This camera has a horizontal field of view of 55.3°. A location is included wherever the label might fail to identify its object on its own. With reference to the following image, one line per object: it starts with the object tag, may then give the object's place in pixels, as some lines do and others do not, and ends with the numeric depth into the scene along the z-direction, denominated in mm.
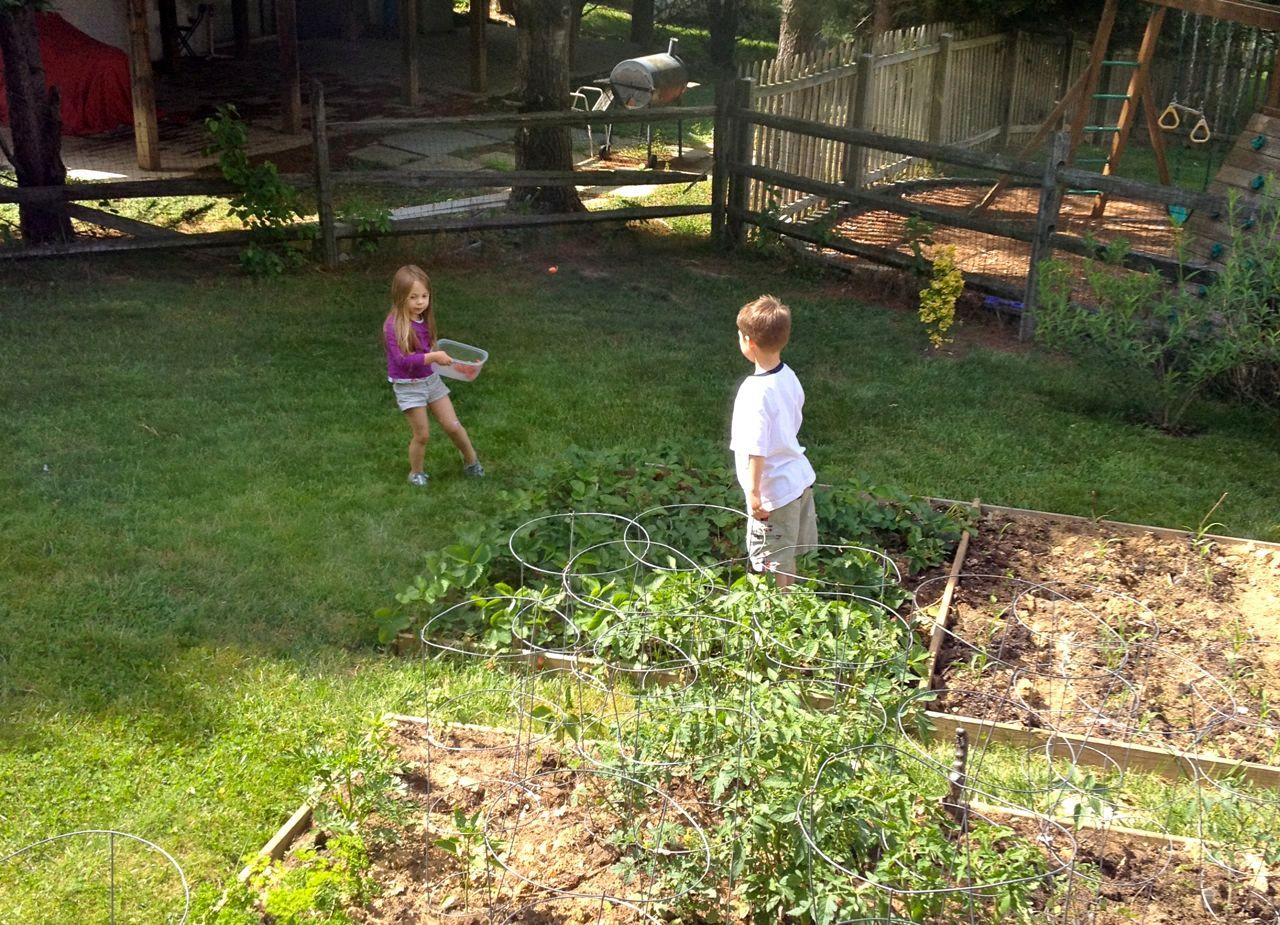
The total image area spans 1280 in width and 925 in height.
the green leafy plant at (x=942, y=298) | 8305
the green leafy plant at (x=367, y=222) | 9617
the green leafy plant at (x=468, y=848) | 3279
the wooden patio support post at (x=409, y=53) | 15859
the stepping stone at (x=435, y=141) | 14609
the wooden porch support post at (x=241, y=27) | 18688
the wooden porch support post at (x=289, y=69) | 13445
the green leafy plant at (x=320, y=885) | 3096
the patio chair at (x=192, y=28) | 18141
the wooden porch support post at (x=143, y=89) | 12133
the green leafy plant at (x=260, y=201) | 9273
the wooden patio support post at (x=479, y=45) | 17212
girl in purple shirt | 5922
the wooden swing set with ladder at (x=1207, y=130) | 8586
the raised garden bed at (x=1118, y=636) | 4273
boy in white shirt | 4457
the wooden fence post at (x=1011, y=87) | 16688
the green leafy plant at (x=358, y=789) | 3529
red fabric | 14023
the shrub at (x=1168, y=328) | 6852
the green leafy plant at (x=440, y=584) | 4727
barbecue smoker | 16641
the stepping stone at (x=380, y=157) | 13664
